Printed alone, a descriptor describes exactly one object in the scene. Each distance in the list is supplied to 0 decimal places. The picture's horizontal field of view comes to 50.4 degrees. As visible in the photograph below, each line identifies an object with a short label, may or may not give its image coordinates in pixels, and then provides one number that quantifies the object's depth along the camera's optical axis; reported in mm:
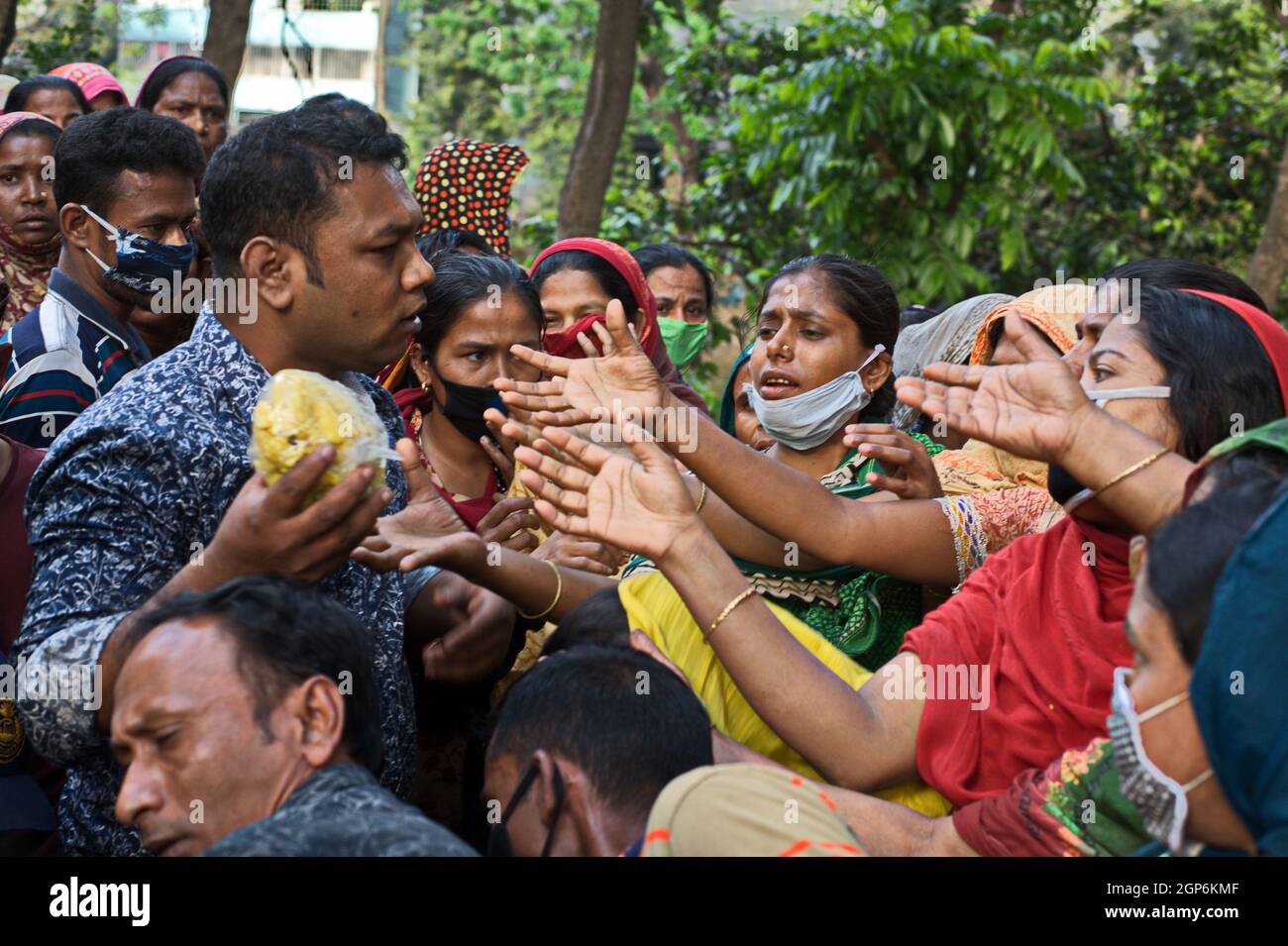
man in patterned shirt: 2553
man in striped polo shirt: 4285
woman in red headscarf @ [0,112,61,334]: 5367
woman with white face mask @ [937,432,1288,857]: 2033
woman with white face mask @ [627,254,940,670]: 4102
